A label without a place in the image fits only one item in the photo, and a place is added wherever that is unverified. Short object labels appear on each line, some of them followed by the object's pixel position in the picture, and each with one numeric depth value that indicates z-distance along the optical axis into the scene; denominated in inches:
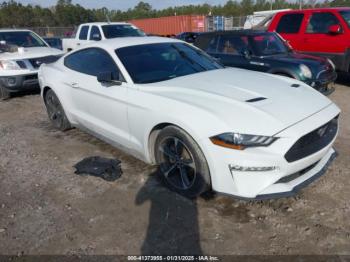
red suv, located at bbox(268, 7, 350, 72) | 312.2
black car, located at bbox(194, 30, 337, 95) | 253.6
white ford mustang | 113.2
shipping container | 1167.6
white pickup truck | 451.5
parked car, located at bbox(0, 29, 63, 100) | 313.4
